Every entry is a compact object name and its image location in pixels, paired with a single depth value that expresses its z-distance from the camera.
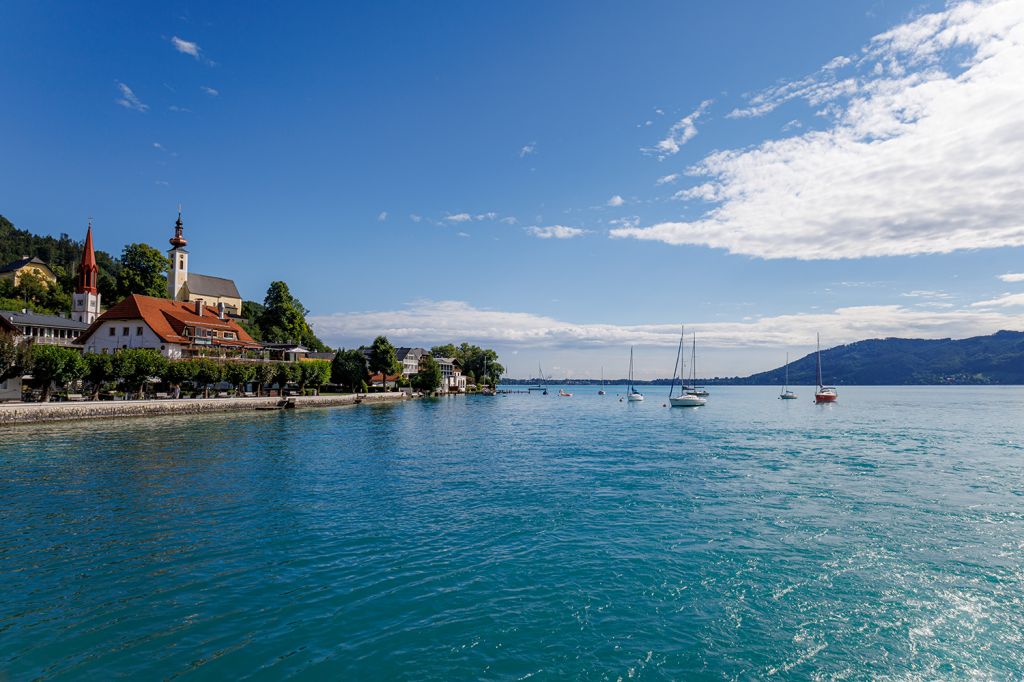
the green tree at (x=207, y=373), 71.06
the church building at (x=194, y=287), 108.94
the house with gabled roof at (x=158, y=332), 76.19
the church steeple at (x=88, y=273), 89.25
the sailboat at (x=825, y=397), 117.19
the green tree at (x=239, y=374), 77.00
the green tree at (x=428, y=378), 133.50
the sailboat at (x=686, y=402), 102.25
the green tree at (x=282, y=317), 120.33
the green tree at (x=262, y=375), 83.50
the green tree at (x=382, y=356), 113.56
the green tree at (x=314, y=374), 92.88
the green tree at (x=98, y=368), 58.28
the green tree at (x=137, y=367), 60.50
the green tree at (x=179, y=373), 67.06
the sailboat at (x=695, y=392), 133.77
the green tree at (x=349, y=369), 108.56
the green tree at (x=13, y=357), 48.60
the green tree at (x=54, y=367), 52.84
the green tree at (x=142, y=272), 102.56
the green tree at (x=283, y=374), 86.81
